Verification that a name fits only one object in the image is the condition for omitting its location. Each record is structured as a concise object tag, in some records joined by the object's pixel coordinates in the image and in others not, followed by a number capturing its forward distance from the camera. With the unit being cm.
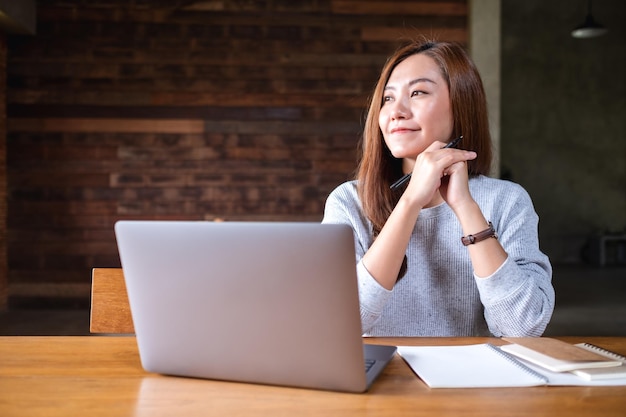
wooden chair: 152
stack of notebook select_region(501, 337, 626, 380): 96
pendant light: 881
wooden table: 81
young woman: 136
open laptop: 83
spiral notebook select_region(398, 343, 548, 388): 92
